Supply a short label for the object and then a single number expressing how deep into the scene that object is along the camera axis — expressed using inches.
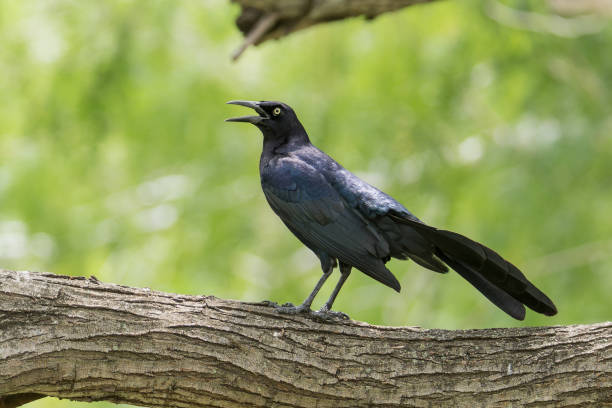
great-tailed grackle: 373.1
